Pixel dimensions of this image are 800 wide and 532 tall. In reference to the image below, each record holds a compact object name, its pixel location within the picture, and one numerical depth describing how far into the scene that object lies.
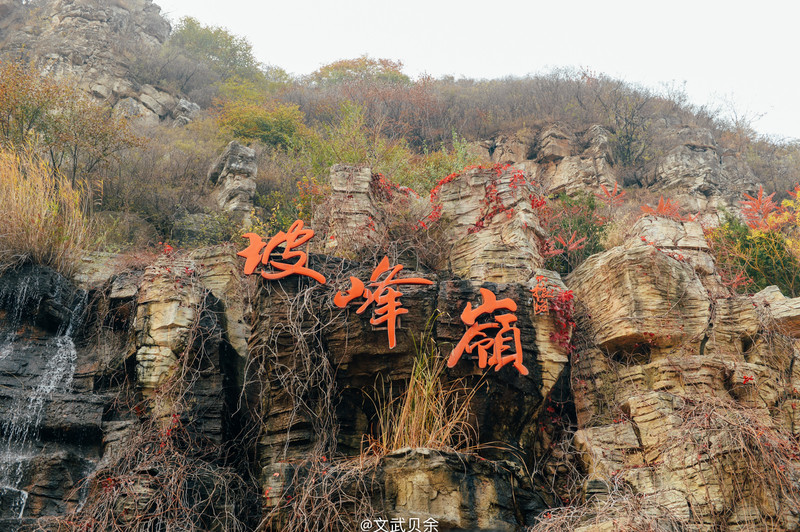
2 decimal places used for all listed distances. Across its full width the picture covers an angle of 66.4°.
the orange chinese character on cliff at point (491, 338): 5.93
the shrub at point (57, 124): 10.34
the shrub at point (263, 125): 15.93
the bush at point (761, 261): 9.09
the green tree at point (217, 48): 24.80
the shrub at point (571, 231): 8.77
